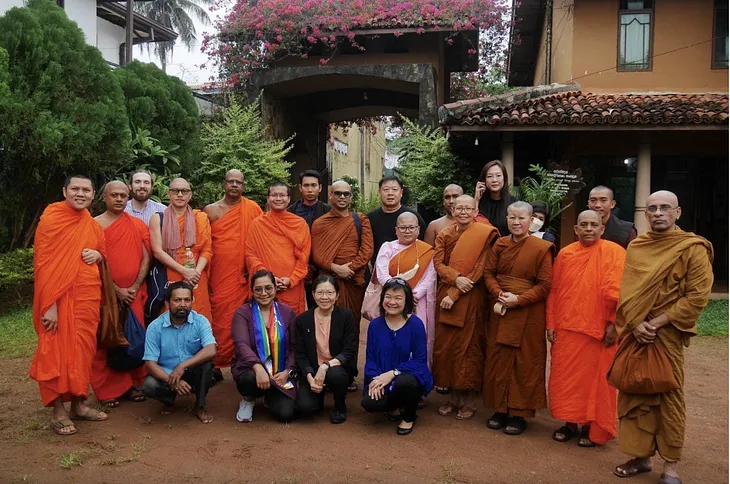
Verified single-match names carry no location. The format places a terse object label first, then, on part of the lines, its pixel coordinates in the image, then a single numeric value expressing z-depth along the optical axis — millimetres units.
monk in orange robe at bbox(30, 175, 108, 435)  4602
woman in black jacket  4910
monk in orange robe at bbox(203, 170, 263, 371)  5793
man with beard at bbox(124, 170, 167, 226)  5609
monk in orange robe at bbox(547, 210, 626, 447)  4500
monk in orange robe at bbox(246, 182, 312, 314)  5652
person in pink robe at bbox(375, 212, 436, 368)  5254
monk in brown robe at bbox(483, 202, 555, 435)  4723
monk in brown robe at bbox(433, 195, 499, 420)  4980
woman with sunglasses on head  4707
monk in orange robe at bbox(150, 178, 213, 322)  5430
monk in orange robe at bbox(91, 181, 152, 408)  5215
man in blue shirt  4809
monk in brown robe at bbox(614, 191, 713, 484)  3867
